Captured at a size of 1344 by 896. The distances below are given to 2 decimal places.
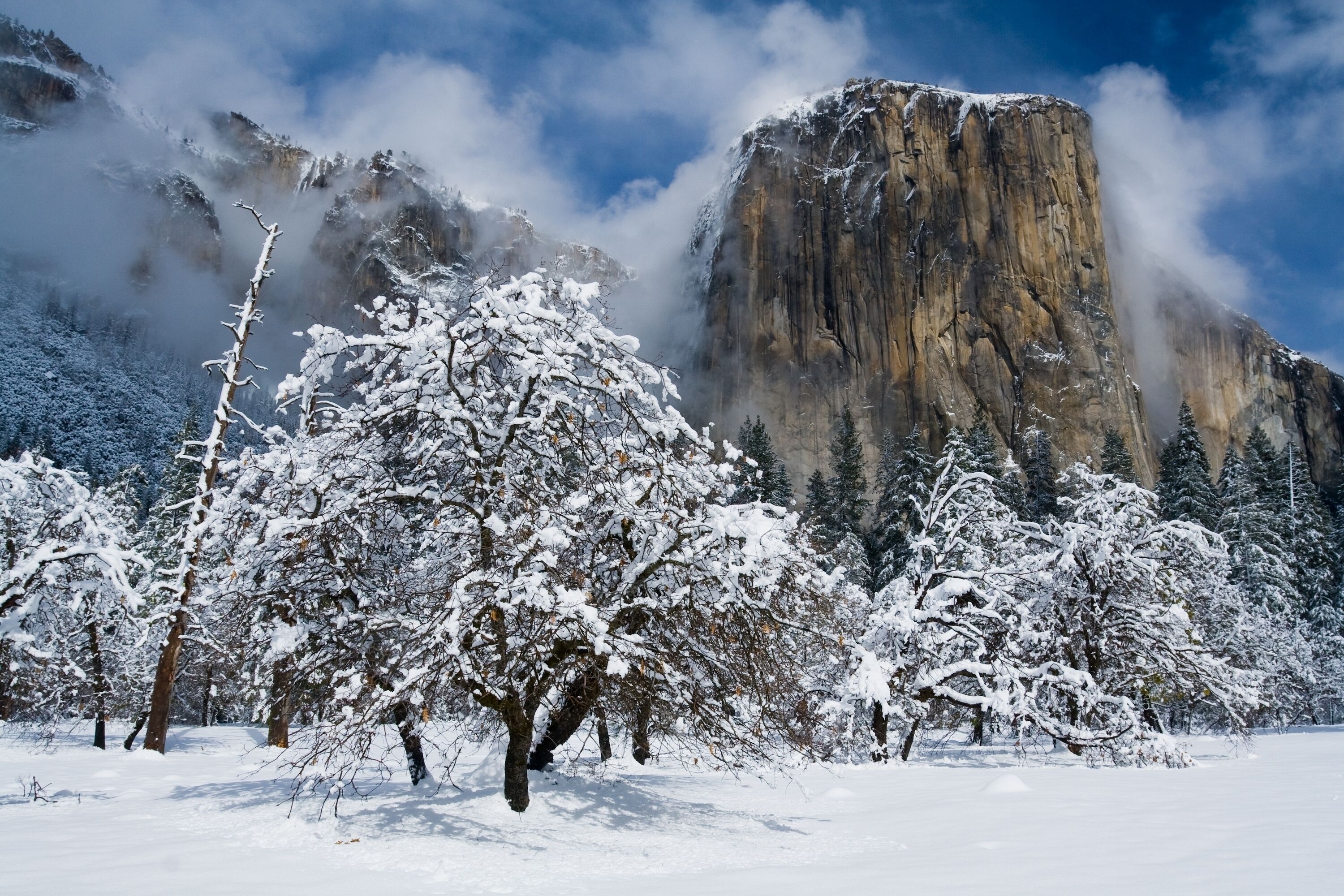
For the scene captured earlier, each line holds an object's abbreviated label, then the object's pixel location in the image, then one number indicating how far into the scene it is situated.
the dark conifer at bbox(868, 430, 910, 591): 39.81
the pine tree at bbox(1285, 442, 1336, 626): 39.41
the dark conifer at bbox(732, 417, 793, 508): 48.00
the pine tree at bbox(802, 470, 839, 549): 46.25
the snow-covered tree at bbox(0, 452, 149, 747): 9.21
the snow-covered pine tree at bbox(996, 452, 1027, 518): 43.75
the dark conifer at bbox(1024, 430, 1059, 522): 54.16
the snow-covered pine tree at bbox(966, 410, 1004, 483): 46.62
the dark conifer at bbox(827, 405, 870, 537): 49.56
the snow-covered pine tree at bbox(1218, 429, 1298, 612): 35.53
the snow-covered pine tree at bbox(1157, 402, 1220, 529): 43.00
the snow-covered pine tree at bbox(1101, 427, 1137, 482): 52.00
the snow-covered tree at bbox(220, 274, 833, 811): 6.74
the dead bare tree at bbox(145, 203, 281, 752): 12.02
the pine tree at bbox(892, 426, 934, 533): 42.34
